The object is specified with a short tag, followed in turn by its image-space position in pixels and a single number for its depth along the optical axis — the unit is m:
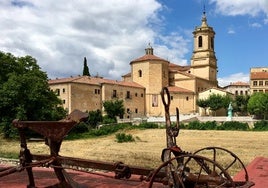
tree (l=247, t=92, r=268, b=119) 36.47
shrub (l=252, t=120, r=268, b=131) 30.00
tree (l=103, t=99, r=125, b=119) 36.99
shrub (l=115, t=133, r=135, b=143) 23.26
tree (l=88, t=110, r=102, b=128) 33.01
